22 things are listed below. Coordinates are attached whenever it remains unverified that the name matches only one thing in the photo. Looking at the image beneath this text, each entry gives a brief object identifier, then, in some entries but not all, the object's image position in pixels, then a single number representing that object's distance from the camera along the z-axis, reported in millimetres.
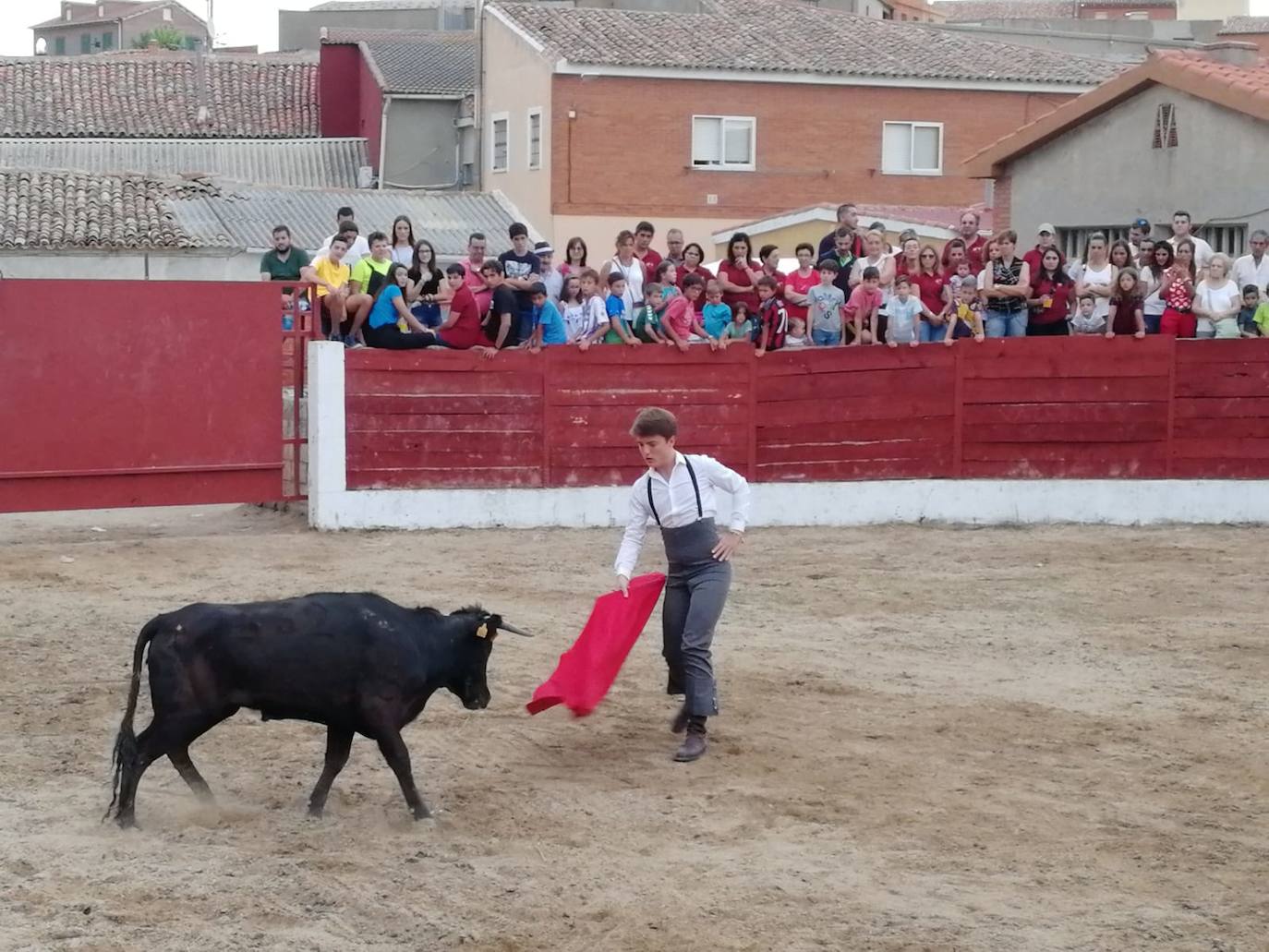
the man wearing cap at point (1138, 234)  14430
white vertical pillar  13297
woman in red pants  14148
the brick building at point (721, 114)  33906
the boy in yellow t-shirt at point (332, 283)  13406
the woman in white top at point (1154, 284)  14273
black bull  5984
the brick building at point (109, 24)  82188
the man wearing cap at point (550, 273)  13312
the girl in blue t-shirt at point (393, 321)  13211
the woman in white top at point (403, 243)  13664
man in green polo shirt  14283
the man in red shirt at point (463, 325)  13477
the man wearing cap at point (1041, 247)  13633
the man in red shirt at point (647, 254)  14000
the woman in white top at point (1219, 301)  14289
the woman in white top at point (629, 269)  13766
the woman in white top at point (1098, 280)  14258
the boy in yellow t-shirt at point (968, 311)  14078
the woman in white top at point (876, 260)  13903
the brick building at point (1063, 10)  76938
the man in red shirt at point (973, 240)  14516
